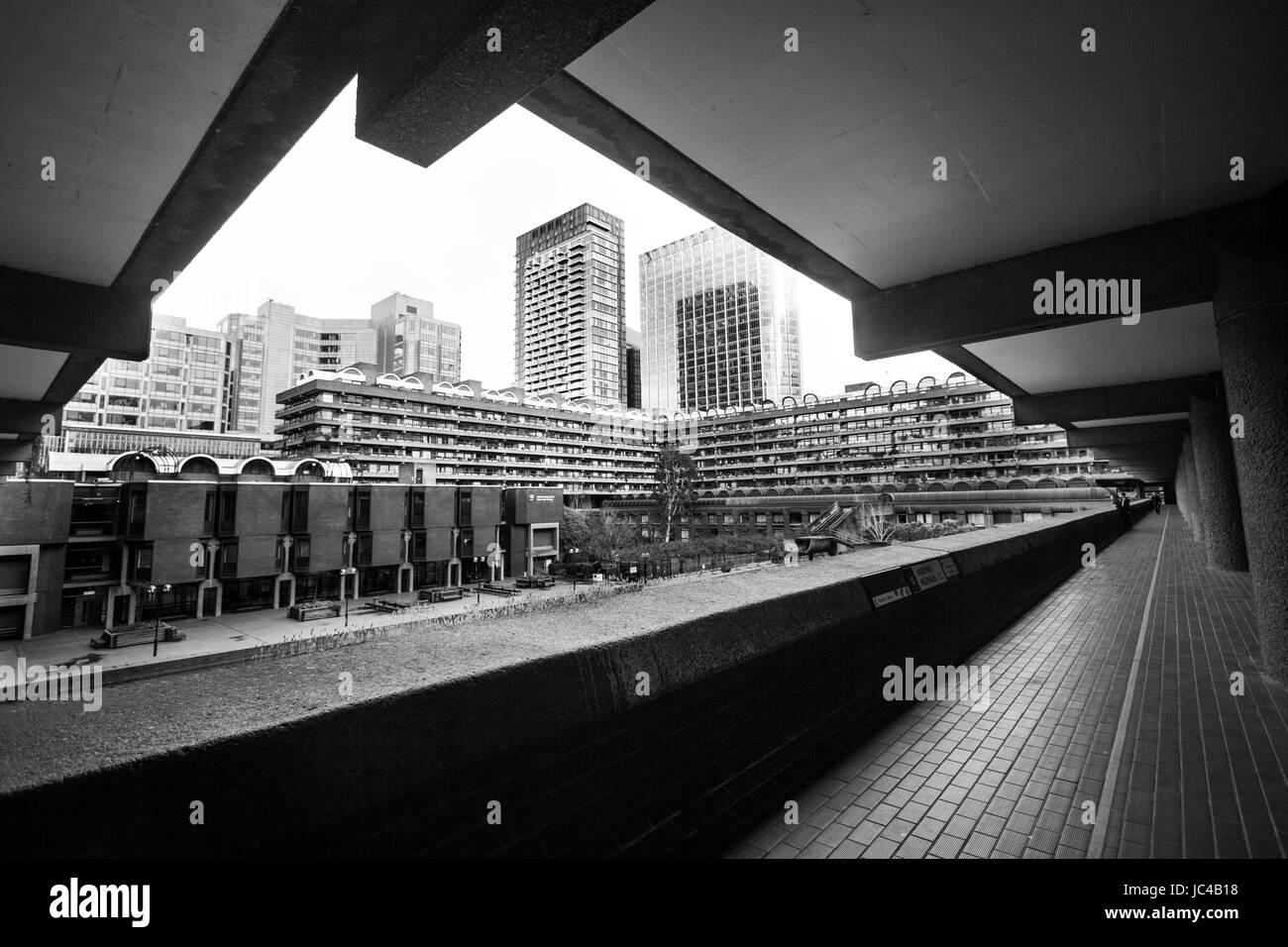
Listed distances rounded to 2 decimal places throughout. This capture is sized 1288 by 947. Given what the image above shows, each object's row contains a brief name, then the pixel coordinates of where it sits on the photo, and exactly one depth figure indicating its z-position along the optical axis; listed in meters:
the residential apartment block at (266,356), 120.19
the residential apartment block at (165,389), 81.56
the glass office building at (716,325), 161.62
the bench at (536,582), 49.13
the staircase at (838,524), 46.60
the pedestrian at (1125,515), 26.93
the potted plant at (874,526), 44.72
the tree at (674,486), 92.00
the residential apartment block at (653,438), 76.69
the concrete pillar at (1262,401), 5.54
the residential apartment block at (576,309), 163.62
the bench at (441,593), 42.62
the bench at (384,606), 38.31
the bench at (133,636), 27.78
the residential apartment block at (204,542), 30.08
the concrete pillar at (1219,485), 12.98
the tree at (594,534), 66.56
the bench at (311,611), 35.44
